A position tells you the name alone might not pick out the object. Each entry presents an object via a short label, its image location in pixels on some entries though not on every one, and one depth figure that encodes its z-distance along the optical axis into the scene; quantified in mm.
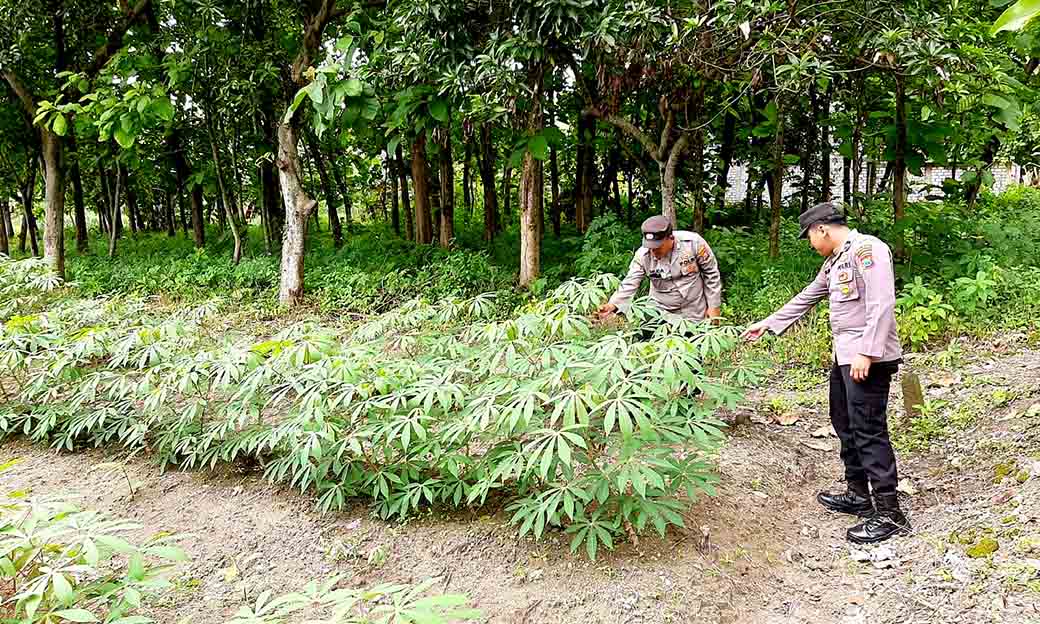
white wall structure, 8914
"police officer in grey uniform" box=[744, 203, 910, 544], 2738
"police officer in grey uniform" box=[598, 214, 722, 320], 3896
